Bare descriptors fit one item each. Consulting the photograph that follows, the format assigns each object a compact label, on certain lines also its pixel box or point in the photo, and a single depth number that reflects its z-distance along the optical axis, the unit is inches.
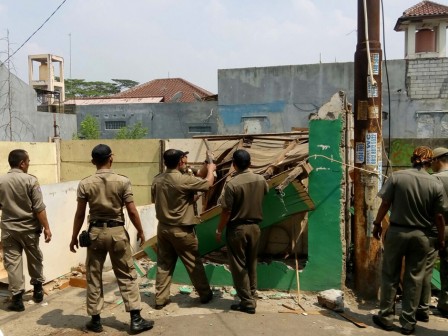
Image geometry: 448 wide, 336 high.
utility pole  201.6
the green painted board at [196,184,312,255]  209.5
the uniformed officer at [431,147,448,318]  188.3
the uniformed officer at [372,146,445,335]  170.2
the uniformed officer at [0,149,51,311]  201.0
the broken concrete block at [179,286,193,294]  217.1
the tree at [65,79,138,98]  1933.1
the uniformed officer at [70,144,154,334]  174.2
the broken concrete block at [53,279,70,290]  232.4
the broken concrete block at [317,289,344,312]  192.7
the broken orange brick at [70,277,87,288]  233.8
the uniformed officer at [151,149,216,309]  193.6
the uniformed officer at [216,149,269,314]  189.6
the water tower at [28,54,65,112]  1107.9
